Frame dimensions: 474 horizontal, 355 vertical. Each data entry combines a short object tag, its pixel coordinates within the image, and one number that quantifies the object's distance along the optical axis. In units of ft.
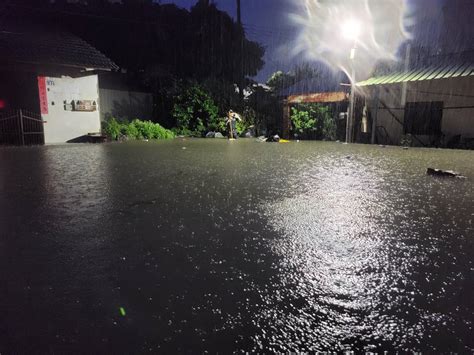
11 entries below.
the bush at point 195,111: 70.95
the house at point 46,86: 46.85
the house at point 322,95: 59.41
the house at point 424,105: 45.27
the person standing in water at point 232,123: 63.82
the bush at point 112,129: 57.06
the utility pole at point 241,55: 87.35
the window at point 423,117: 49.14
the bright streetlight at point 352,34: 51.44
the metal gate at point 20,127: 46.37
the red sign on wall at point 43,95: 49.14
